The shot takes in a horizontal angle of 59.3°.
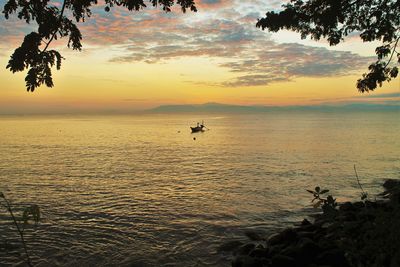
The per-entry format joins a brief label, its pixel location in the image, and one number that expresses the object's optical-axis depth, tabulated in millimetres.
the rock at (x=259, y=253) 10477
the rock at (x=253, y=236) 13844
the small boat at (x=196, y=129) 101588
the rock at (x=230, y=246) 12984
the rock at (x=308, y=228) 12602
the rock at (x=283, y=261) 9391
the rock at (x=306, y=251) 9484
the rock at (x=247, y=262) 9719
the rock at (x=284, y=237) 11602
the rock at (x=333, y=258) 8867
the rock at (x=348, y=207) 14537
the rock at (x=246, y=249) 11816
